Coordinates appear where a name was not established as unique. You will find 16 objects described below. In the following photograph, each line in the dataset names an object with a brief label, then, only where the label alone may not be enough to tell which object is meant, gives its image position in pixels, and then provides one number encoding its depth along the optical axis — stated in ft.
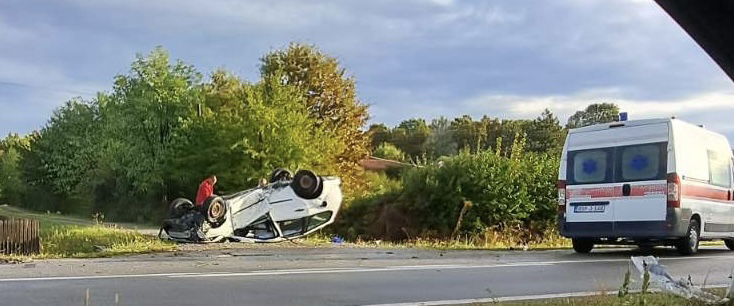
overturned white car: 55.52
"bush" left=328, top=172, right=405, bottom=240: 81.61
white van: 44.19
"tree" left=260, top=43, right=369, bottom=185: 132.57
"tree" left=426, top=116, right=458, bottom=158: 226.07
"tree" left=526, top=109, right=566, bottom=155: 204.64
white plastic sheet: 20.98
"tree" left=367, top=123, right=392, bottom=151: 275.80
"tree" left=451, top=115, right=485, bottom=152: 234.17
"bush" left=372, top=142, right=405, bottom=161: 242.78
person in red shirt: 58.75
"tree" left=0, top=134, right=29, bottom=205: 197.67
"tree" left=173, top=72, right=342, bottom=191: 97.25
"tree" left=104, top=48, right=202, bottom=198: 136.10
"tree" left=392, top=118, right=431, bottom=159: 271.08
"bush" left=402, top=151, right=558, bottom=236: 75.92
